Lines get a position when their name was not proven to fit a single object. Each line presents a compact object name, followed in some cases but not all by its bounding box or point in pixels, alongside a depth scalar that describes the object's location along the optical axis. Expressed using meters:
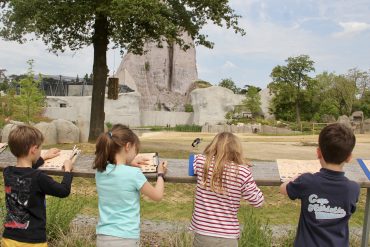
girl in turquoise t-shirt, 3.03
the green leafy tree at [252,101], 49.03
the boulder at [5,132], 16.53
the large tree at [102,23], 15.02
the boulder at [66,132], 19.20
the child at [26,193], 3.11
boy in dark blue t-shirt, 2.80
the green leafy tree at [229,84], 73.44
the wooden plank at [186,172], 3.66
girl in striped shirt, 3.06
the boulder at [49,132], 18.31
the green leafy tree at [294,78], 51.94
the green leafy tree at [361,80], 59.88
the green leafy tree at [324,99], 53.03
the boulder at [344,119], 43.49
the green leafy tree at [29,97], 22.27
